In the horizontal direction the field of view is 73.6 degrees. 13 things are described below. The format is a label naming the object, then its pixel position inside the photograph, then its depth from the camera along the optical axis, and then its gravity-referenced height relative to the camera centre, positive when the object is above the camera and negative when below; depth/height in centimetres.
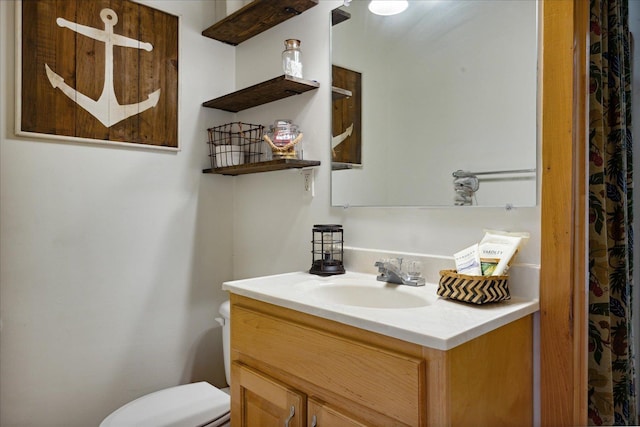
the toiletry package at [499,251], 115 -11
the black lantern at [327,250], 162 -16
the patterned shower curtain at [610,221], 125 -3
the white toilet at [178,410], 150 -74
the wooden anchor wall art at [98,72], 163 +57
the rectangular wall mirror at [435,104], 126 +36
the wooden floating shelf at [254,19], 181 +87
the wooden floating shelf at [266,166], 171 +19
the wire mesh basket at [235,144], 201 +33
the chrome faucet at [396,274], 139 -21
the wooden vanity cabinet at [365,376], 90 -40
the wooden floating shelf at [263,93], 172 +52
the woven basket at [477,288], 110 -20
